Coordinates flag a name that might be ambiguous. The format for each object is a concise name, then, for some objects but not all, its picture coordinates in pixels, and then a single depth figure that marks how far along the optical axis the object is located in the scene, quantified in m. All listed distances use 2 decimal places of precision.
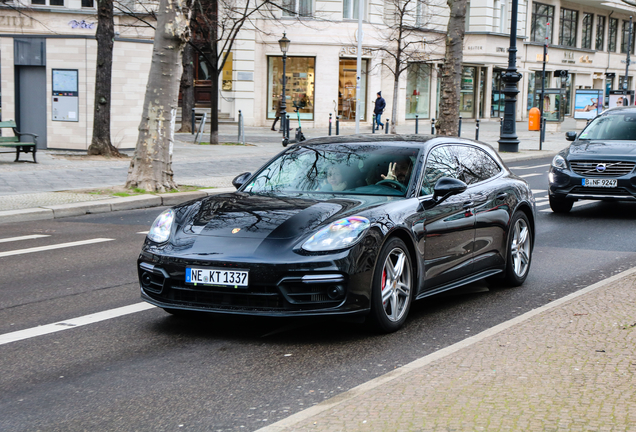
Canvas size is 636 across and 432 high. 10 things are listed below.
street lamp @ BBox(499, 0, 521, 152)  27.54
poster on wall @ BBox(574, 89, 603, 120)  42.53
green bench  19.57
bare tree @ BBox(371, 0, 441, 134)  40.47
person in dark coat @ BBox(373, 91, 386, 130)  39.88
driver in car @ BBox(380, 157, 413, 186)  6.68
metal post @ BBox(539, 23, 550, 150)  30.34
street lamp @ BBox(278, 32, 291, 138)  31.87
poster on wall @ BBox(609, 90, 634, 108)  46.66
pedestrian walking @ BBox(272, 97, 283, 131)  38.12
